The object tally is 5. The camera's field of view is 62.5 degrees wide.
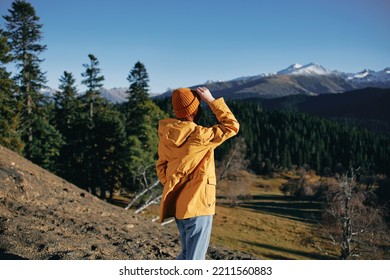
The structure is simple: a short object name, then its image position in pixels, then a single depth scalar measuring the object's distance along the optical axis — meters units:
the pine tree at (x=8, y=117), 19.50
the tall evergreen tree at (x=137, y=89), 33.22
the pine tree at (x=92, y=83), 32.09
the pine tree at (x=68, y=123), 28.20
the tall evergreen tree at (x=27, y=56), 15.71
